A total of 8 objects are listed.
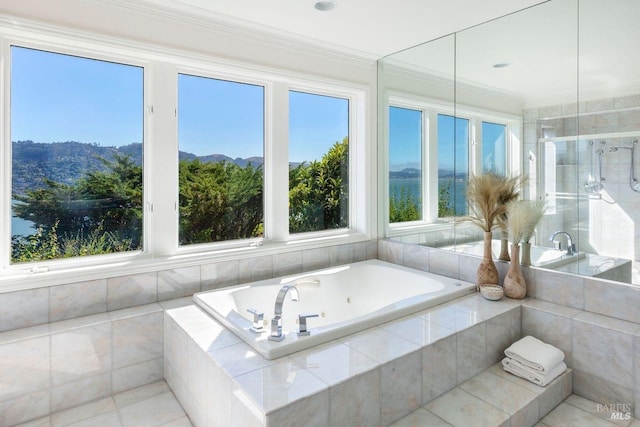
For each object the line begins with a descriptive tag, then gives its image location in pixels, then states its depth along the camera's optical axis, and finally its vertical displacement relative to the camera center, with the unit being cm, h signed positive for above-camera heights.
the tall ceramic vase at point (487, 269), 279 -43
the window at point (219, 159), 290 +41
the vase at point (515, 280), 265 -49
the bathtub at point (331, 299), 202 -63
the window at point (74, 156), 232 +36
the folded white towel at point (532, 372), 215 -93
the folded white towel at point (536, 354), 218 -84
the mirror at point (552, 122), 231 +61
